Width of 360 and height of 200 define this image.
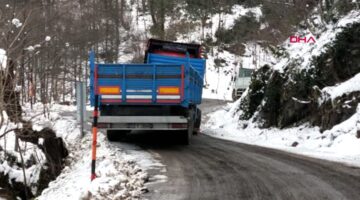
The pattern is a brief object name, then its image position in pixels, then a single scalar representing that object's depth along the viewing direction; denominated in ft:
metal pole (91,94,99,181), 28.68
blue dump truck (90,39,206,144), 42.63
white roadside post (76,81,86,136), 52.24
